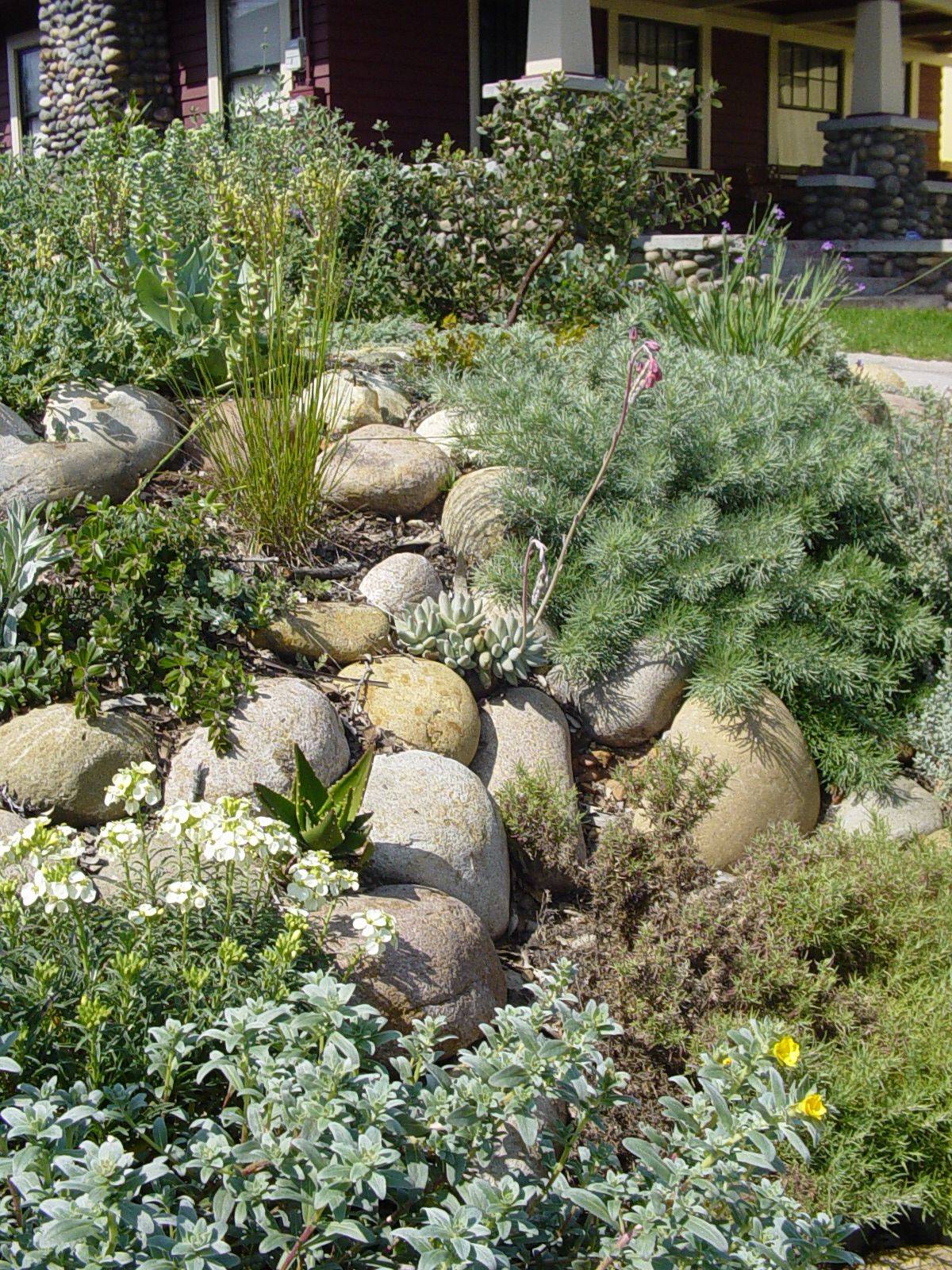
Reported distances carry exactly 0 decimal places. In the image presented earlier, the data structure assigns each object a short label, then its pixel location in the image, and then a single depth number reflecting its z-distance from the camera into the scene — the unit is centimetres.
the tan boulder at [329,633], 412
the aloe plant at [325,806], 318
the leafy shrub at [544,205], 701
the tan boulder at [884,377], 769
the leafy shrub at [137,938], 231
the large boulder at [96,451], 419
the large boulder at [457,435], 521
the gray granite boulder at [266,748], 350
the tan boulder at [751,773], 420
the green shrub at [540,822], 383
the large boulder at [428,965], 292
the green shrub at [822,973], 293
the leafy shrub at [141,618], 356
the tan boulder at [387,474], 487
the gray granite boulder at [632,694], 443
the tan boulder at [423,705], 397
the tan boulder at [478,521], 481
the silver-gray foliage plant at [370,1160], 194
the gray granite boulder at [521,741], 413
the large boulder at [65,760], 331
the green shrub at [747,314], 609
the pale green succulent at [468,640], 421
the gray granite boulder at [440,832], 348
